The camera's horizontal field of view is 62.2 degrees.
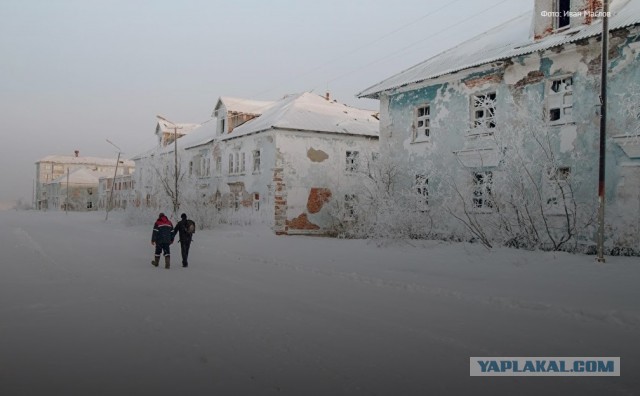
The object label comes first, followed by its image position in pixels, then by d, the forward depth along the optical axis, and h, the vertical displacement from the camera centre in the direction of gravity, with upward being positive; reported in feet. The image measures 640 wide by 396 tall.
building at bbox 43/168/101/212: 301.22 -0.48
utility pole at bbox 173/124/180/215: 109.79 -2.22
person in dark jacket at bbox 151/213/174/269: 45.83 -3.89
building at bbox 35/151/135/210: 364.99 +17.69
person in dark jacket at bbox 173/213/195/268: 47.37 -3.89
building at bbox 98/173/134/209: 222.60 +0.19
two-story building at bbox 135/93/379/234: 100.68 +7.53
